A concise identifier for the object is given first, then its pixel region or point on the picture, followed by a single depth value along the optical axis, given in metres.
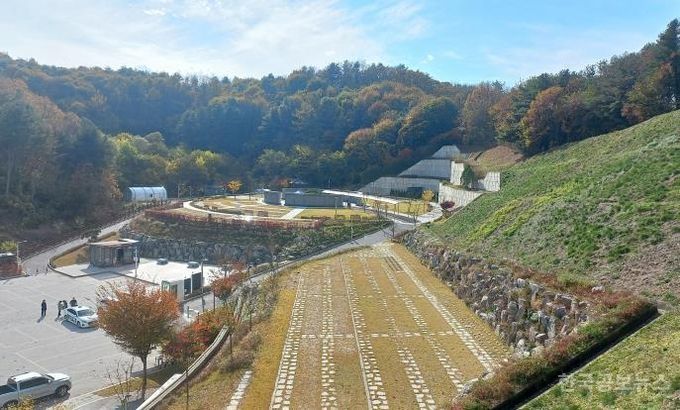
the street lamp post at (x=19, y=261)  32.72
